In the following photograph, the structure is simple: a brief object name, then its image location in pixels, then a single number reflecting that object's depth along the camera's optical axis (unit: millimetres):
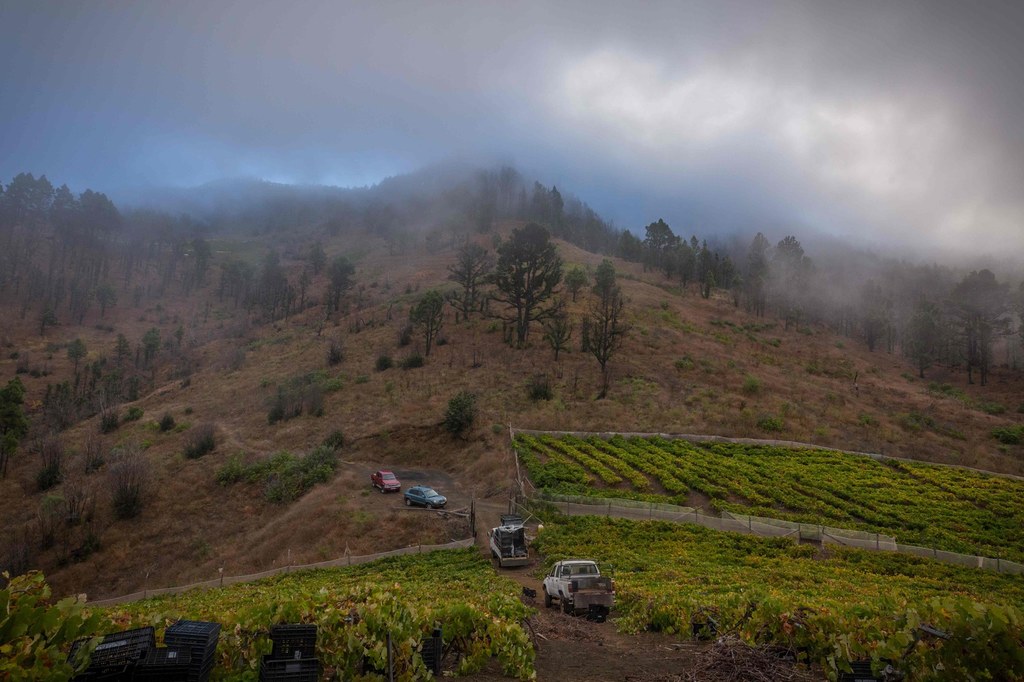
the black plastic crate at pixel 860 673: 7379
